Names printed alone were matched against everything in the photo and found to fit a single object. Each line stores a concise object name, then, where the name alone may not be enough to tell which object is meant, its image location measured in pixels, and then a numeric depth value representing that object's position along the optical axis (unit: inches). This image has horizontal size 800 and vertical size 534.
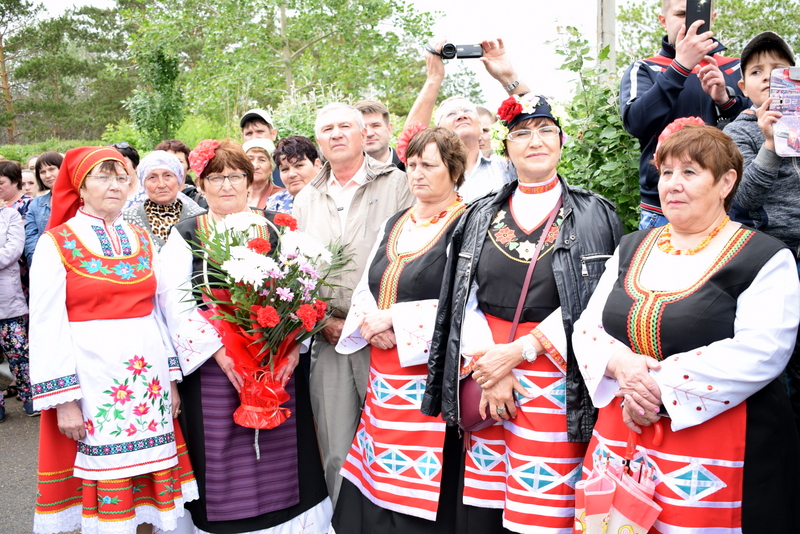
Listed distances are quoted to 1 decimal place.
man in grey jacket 154.1
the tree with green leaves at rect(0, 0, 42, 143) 1184.2
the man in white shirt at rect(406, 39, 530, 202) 172.7
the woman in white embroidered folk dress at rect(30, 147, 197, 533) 127.2
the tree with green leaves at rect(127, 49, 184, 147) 631.8
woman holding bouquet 141.5
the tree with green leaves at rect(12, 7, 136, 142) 1228.5
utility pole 243.8
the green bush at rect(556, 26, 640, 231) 148.1
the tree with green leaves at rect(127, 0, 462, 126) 800.3
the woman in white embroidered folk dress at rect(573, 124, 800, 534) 89.6
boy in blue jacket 124.6
